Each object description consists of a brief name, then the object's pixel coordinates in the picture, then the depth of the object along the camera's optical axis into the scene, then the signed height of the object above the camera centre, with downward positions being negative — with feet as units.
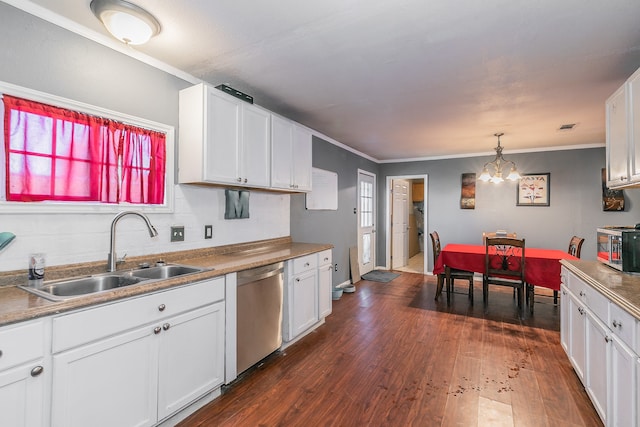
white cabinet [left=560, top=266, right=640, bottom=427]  4.60 -2.49
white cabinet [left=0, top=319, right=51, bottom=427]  3.79 -2.09
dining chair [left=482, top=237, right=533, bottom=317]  11.97 -1.97
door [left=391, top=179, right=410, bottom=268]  21.44 -0.61
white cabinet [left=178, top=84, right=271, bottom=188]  7.54 +1.99
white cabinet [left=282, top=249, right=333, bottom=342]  9.03 -2.54
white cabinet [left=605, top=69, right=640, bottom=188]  6.50 +1.91
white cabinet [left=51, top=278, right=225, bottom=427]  4.42 -2.46
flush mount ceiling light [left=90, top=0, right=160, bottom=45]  5.35 +3.56
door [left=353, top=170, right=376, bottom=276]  18.83 -0.32
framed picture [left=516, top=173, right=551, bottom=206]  16.92 +1.50
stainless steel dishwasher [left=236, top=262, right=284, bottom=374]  7.41 -2.56
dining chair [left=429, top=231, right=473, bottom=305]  13.47 -2.71
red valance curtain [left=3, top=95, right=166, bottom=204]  5.38 +1.14
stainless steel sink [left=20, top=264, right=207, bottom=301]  5.26 -1.33
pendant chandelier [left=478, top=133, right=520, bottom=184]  14.06 +1.92
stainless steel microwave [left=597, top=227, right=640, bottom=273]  6.47 -0.69
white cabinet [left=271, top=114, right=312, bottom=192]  9.70 +2.02
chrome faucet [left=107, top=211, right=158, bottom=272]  6.41 -0.73
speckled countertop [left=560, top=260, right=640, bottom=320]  4.77 -1.27
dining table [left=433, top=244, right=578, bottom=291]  11.51 -1.88
